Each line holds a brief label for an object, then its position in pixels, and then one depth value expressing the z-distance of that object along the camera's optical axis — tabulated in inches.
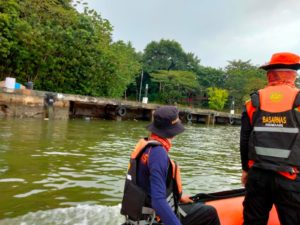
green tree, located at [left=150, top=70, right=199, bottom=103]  1185.2
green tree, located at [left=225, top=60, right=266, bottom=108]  1270.0
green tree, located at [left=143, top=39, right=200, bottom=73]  1331.9
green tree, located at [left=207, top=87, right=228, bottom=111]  1248.0
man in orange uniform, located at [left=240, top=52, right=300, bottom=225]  69.4
